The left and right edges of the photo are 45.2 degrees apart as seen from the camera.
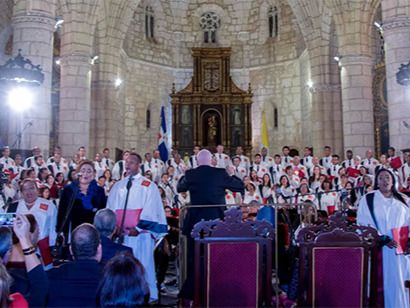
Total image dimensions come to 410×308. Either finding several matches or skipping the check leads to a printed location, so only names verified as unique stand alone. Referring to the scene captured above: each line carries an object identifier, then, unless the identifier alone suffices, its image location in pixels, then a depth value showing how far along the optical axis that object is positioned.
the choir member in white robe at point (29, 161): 11.53
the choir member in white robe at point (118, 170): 13.48
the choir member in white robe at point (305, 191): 10.85
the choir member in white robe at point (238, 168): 14.05
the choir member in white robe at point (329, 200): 11.55
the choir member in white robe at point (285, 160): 14.75
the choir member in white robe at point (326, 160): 14.26
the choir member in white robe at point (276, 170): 14.03
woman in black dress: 5.48
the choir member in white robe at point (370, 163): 13.25
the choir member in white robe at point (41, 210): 5.35
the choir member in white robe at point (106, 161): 13.90
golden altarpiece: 23.19
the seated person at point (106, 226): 3.99
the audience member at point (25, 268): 2.80
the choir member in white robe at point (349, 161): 13.85
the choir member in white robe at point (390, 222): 5.11
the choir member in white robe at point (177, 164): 14.27
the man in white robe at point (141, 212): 5.64
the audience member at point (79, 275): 2.77
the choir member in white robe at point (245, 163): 14.86
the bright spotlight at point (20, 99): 11.05
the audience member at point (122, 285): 2.32
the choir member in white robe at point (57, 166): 12.31
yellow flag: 18.65
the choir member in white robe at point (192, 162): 14.45
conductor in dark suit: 5.64
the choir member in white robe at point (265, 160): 14.70
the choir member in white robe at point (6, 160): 10.92
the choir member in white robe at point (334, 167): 13.73
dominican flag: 16.39
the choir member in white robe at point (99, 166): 13.61
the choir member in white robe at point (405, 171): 11.58
